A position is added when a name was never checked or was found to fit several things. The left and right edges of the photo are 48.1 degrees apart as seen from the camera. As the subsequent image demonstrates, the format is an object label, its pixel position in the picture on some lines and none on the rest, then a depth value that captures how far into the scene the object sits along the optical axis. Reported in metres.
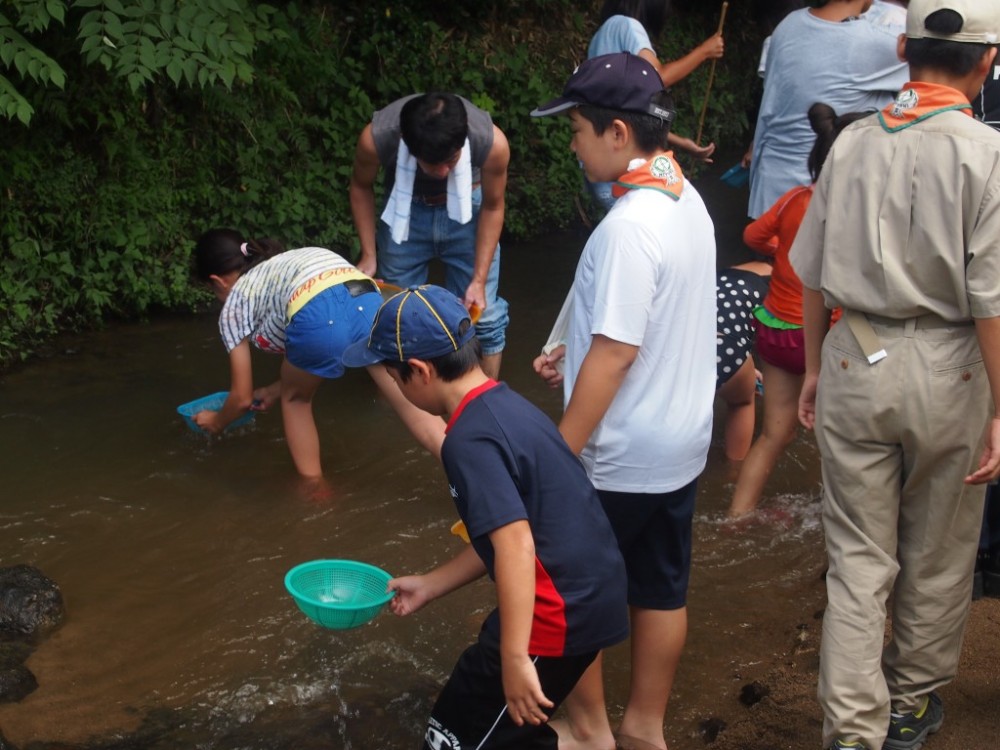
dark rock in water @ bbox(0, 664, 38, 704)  3.49
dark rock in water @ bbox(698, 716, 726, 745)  3.29
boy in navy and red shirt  2.34
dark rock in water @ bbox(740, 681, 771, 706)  3.44
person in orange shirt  4.15
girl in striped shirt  4.37
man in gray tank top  4.57
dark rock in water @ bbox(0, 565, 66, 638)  3.79
